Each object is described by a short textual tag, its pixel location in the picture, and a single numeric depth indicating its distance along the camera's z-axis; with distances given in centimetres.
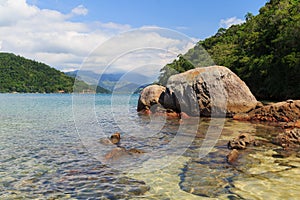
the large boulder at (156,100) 2096
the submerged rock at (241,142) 954
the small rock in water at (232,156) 796
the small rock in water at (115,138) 1128
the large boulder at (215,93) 1800
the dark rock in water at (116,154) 847
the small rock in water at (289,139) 990
